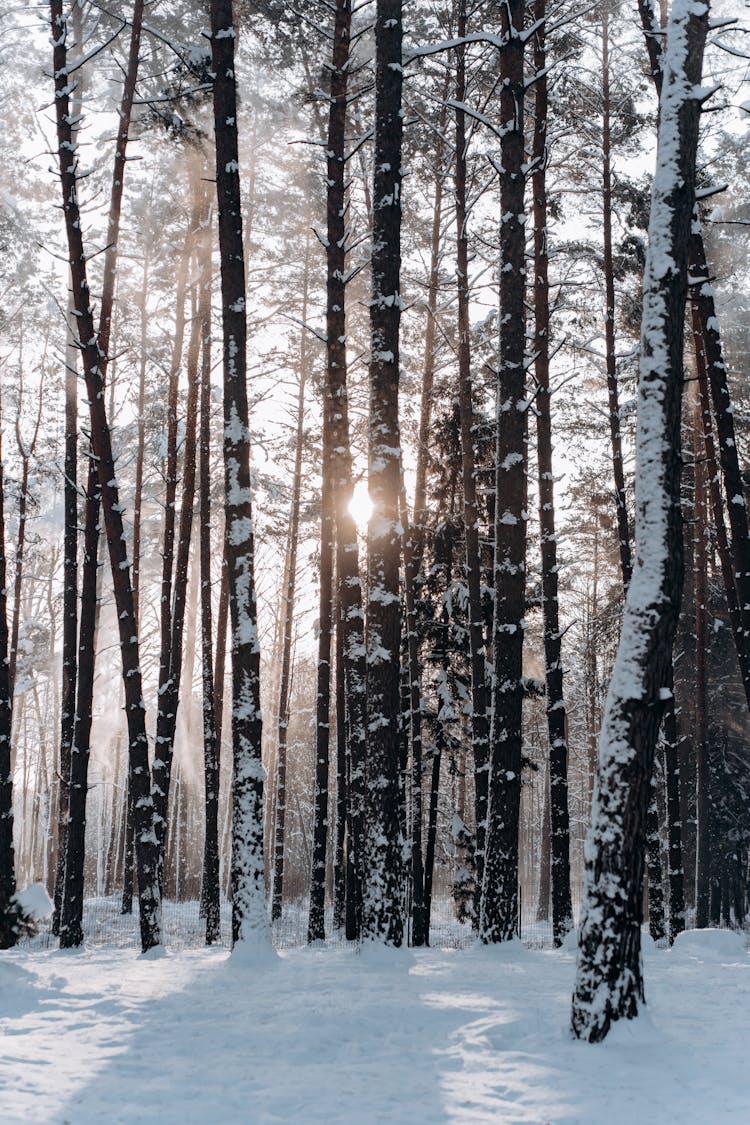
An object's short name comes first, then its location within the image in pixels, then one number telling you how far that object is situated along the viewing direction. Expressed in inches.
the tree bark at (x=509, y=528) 376.2
